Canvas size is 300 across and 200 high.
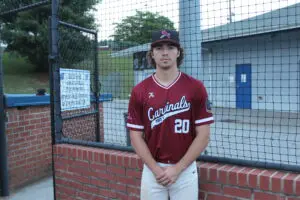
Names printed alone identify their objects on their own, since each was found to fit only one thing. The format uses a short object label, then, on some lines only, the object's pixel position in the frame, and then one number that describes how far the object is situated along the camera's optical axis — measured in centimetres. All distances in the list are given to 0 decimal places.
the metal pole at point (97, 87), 536
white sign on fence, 423
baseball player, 242
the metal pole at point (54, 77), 398
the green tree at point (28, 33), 2147
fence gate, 404
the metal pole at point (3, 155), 461
